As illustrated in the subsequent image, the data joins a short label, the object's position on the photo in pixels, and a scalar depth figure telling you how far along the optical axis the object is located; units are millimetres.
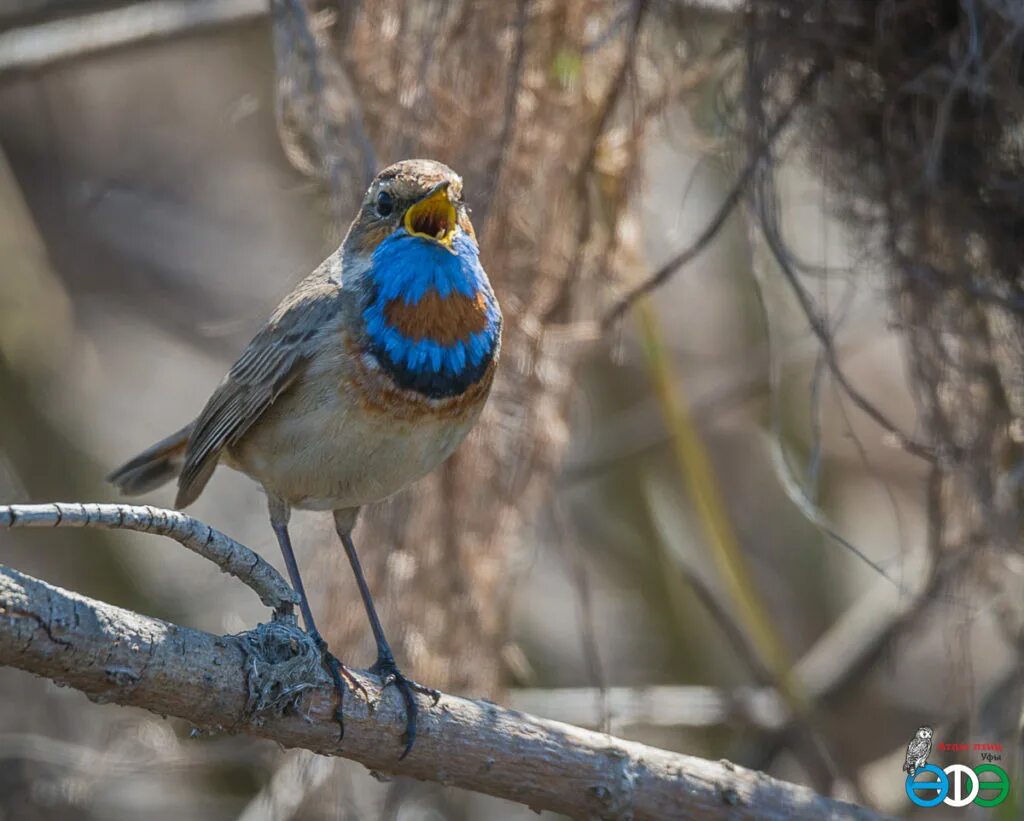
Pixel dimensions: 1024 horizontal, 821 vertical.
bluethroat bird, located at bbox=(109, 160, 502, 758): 6727
